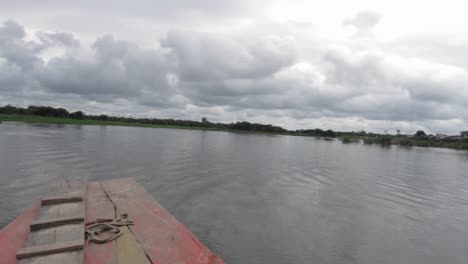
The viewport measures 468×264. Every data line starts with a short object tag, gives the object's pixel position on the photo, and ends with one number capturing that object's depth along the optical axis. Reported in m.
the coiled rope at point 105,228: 3.57
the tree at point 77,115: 125.06
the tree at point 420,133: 128.35
